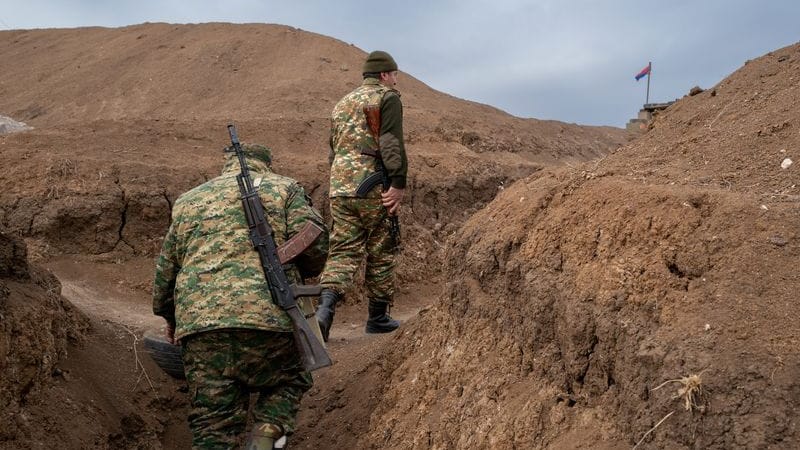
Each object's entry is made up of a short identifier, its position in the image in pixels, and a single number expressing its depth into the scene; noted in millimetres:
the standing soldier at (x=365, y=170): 6035
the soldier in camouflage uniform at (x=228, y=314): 4410
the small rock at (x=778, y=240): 3375
